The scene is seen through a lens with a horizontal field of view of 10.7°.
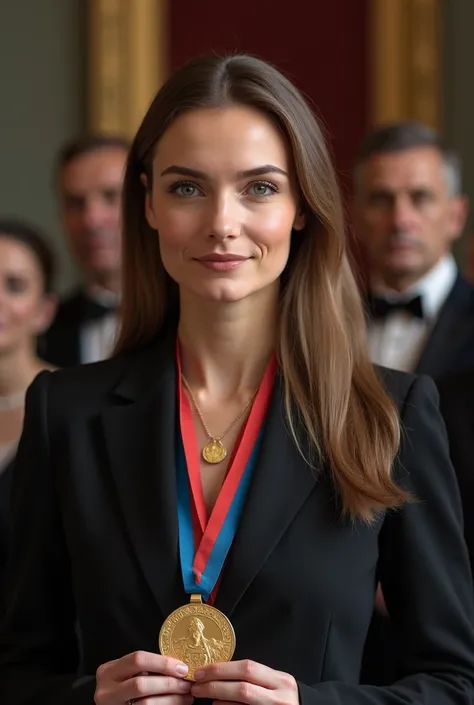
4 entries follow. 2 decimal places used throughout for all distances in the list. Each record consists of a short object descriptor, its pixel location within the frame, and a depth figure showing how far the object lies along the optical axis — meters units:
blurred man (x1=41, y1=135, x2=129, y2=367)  7.81
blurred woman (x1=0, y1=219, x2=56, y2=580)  6.26
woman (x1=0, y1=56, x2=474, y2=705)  3.61
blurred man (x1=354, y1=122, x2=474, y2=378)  7.10
